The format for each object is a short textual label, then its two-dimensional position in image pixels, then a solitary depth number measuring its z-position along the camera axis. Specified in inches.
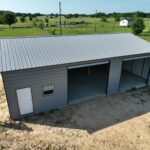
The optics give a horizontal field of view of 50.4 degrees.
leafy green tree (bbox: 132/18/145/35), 1435.8
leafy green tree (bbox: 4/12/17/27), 2233.3
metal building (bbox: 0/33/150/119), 324.5
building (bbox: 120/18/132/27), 2562.3
